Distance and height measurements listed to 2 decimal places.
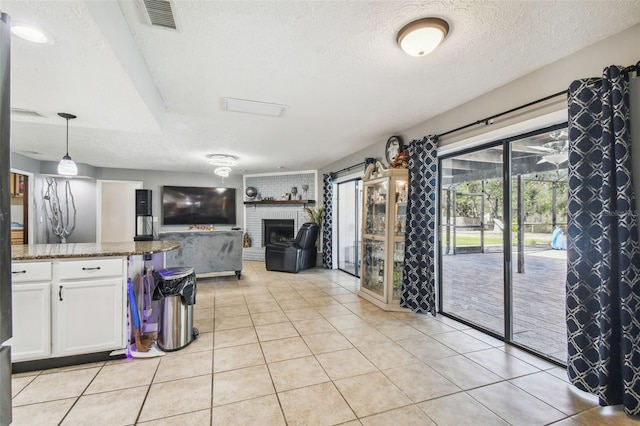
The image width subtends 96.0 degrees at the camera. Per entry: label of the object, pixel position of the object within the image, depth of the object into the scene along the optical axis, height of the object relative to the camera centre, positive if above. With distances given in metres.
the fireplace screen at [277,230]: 7.46 -0.39
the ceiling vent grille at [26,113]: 2.86 +1.06
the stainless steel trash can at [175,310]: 2.59 -0.86
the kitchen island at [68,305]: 2.19 -0.71
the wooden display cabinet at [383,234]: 3.66 -0.26
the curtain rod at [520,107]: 1.76 +0.89
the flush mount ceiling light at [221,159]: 5.33 +1.05
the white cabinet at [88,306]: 2.27 -0.73
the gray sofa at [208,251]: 4.90 -0.63
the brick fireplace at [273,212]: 7.24 +0.08
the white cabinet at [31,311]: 2.17 -0.72
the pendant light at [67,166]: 3.02 +0.54
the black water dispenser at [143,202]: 4.20 +0.20
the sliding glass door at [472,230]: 3.10 -0.18
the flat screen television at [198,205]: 7.24 +0.26
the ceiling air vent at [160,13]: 1.59 +1.18
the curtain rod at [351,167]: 4.96 +0.87
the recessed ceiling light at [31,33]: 1.55 +1.03
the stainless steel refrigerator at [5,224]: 0.67 -0.02
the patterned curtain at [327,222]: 6.15 -0.15
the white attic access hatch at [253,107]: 2.96 +1.16
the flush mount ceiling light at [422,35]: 1.74 +1.12
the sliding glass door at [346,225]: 6.09 -0.22
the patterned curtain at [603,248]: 1.73 -0.22
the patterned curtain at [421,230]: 3.27 -0.17
